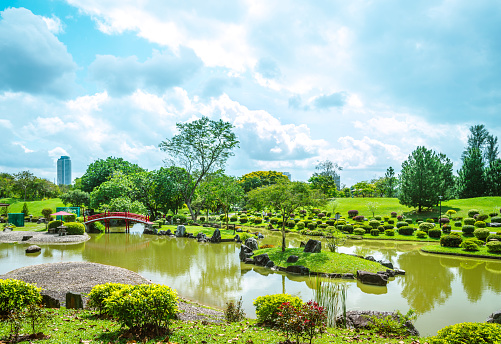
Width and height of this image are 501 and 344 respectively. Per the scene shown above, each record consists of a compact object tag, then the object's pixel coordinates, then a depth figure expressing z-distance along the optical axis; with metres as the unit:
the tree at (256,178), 75.12
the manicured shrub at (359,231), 32.06
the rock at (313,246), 17.78
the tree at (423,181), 39.19
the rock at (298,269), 15.50
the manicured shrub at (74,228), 27.59
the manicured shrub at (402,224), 33.70
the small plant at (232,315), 8.20
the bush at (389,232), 31.38
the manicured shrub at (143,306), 5.92
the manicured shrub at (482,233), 24.41
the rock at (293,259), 16.66
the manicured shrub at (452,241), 22.64
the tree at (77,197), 41.91
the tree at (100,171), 44.00
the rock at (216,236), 27.59
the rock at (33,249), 20.17
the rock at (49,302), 8.28
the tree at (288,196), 18.67
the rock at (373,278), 13.87
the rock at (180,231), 30.71
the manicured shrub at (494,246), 20.62
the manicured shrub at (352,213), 44.16
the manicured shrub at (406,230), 30.66
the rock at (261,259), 17.57
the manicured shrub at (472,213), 34.94
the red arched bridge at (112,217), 32.50
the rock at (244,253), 19.09
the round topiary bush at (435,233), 28.84
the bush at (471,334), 5.30
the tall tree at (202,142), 38.72
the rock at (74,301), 8.43
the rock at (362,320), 7.60
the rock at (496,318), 8.26
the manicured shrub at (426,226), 30.73
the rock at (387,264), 16.45
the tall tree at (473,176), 46.50
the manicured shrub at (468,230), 27.25
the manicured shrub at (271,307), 7.42
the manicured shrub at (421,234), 29.34
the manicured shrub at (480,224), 28.29
